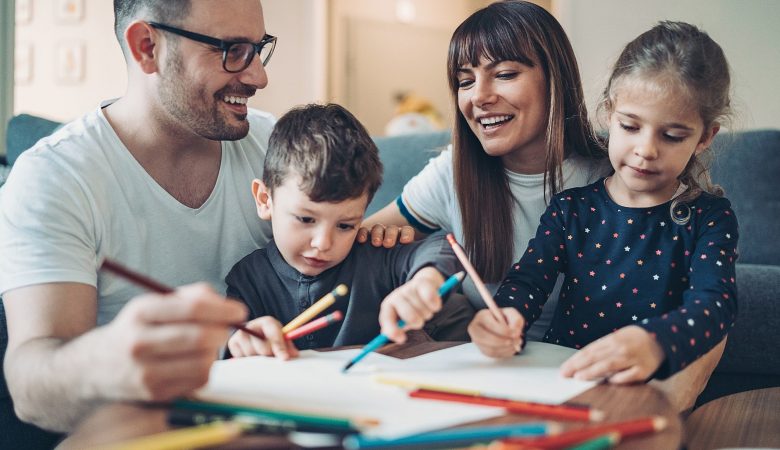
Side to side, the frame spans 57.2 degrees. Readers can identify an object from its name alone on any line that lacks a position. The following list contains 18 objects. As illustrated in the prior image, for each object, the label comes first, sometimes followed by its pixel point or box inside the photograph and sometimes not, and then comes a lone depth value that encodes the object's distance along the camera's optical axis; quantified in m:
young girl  1.17
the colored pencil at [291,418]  0.64
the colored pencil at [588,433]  0.60
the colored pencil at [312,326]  0.92
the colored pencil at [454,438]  0.61
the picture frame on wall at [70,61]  4.71
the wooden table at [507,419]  0.64
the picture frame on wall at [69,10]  4.70
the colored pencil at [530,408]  0.71
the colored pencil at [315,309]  0.89
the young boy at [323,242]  1.21
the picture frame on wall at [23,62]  4.82
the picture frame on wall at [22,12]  4.78
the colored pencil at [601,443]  0.58
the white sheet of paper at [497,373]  0.83
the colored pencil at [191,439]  0.54
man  1.07
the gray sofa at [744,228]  1.76
